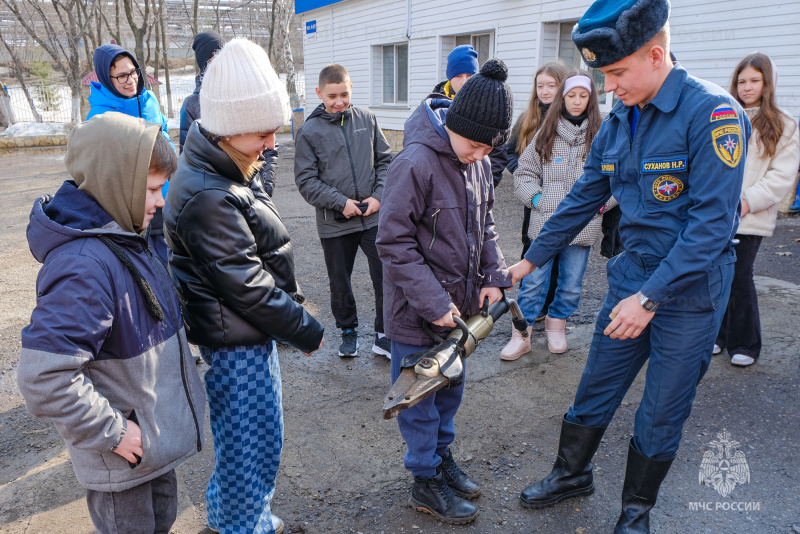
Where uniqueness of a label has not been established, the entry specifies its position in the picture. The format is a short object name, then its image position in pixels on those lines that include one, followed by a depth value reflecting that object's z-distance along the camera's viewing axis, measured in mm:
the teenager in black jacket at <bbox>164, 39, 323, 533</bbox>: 1928
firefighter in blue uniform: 2012
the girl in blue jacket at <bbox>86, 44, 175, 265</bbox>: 4117
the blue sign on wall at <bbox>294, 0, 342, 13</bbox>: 16983
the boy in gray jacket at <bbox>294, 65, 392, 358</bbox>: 3949
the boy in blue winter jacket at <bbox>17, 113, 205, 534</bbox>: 1473
